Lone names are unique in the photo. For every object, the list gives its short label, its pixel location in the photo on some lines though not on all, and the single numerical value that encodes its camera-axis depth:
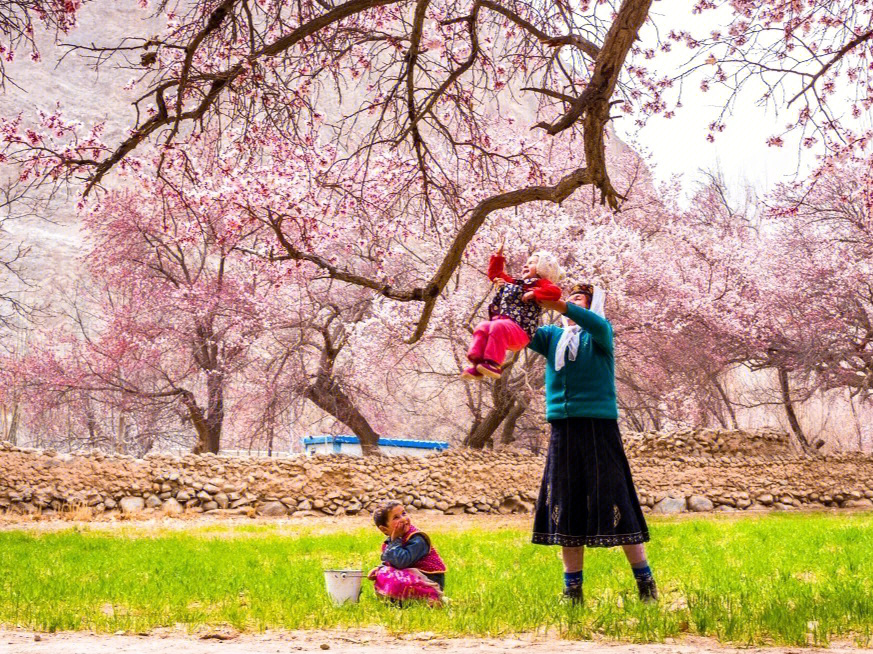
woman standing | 4.57
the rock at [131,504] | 15.20
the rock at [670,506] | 16.48
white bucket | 4.92
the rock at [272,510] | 15.65
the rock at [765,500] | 17.23
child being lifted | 3.89
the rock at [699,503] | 16.63
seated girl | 4.99
